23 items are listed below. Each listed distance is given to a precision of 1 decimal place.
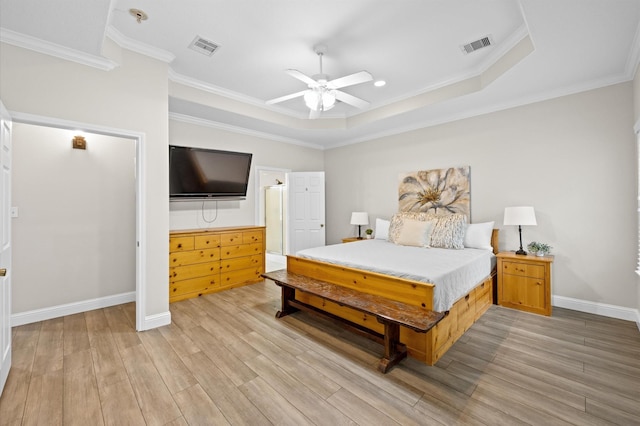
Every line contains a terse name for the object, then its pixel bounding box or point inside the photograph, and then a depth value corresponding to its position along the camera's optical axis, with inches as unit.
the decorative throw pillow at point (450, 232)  149.6
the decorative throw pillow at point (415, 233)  155.7
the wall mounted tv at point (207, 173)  158.0
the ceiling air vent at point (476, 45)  111.5
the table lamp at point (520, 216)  134.7
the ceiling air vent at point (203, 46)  111.6
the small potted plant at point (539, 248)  136.0
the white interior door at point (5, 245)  76.7
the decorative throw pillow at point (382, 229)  190.2
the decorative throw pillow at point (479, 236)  149.3
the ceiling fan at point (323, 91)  105.7
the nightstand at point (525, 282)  127.3
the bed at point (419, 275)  92.9
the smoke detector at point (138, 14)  93.7
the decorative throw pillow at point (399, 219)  168.1
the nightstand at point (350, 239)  211.3
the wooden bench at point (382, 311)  83.2
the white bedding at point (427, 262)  96.4
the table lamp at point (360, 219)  212.1
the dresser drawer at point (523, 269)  129.3
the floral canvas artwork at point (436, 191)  169.3
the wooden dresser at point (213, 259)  151.2
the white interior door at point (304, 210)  226.1
